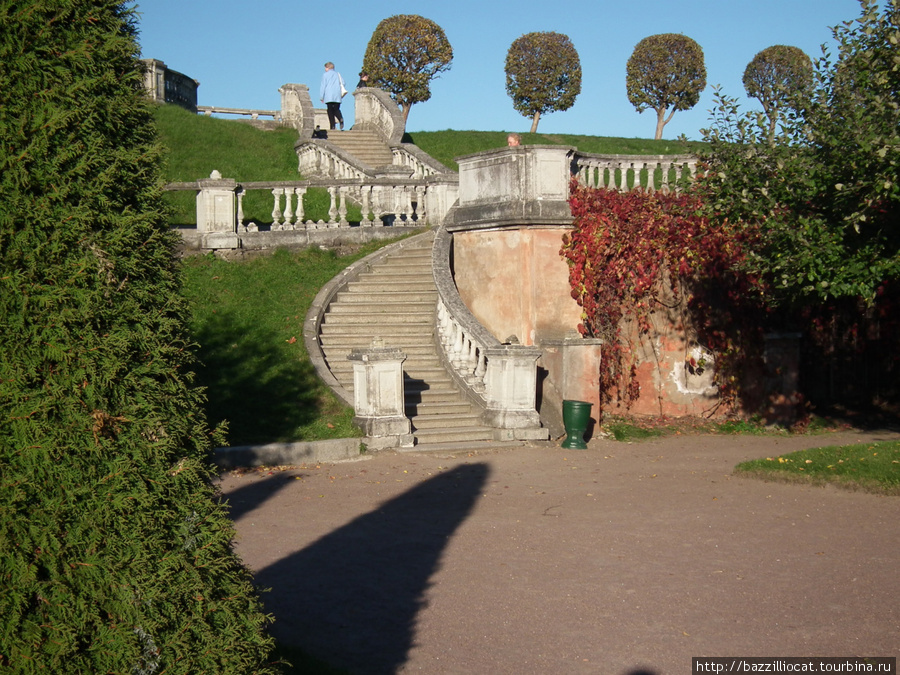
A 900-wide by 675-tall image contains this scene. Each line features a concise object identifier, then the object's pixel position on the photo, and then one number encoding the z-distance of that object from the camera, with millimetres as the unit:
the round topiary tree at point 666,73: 39906
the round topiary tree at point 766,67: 42125
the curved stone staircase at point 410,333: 12094
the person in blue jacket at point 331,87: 25734
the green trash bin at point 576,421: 11938
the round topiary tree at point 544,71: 39812
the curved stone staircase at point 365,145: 24766
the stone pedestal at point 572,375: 12570
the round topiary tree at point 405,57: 37031
